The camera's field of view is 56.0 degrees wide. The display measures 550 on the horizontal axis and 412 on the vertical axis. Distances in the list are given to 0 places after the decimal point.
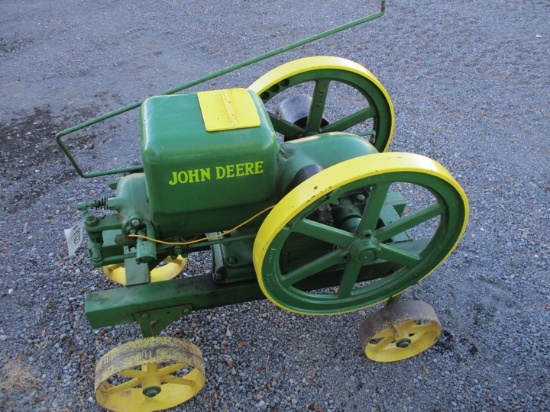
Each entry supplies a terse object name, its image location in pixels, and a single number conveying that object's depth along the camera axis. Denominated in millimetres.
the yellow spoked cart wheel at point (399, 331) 2375
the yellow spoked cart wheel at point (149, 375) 2127
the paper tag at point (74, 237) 2134
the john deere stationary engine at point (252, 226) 1873
